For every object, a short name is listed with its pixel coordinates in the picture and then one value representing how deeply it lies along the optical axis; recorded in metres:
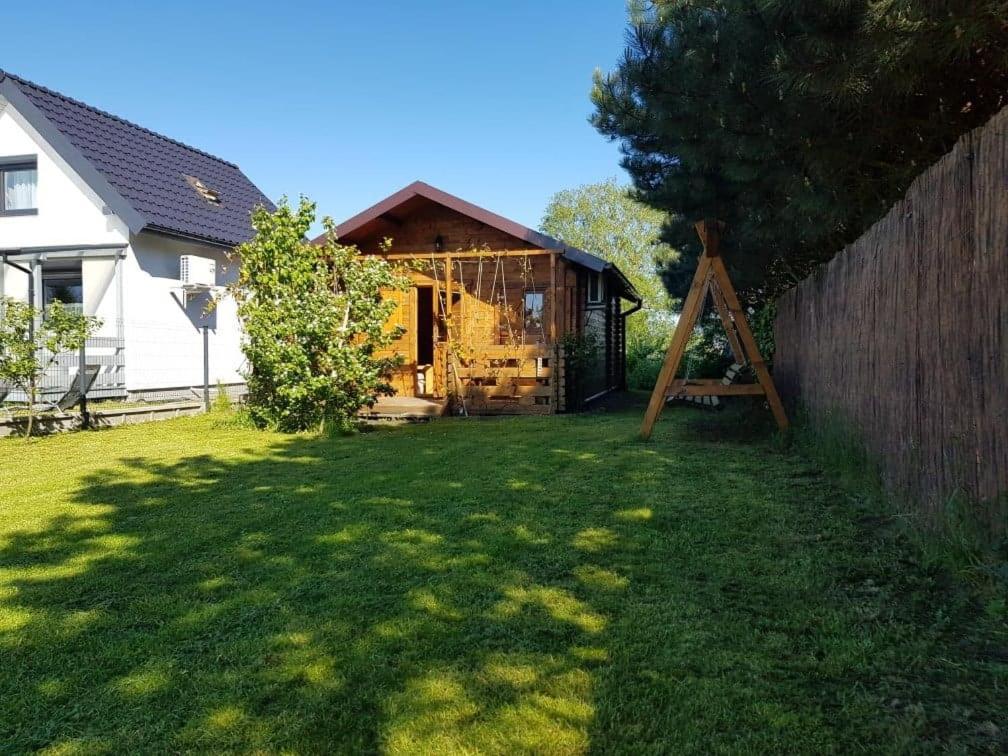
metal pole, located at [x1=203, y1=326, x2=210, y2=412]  12.64
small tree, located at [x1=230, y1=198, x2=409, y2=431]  9.08
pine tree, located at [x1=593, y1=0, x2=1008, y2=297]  4.31
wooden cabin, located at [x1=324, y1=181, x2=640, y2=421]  12.30
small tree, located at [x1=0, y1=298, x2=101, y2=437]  8.84
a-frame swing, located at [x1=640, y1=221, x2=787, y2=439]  7.37
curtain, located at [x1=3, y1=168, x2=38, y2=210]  14.73
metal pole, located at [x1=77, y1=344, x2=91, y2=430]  10.09
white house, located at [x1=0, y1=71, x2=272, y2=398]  13.77
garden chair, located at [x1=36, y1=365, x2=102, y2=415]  9.96
